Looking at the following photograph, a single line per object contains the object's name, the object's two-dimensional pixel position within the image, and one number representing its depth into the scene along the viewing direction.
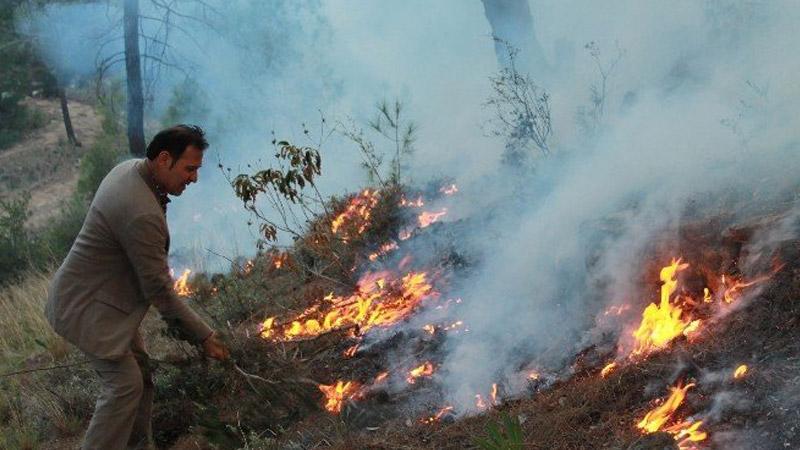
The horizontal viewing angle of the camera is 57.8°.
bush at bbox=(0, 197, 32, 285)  10.84
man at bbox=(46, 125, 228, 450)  3.91
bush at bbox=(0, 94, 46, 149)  20.77
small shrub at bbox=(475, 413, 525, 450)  3.11
